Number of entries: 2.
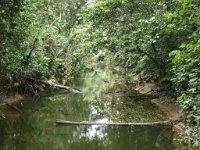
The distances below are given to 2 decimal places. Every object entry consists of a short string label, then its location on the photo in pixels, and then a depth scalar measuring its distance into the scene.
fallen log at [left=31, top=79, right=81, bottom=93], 13.49
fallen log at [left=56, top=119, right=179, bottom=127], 7.93
